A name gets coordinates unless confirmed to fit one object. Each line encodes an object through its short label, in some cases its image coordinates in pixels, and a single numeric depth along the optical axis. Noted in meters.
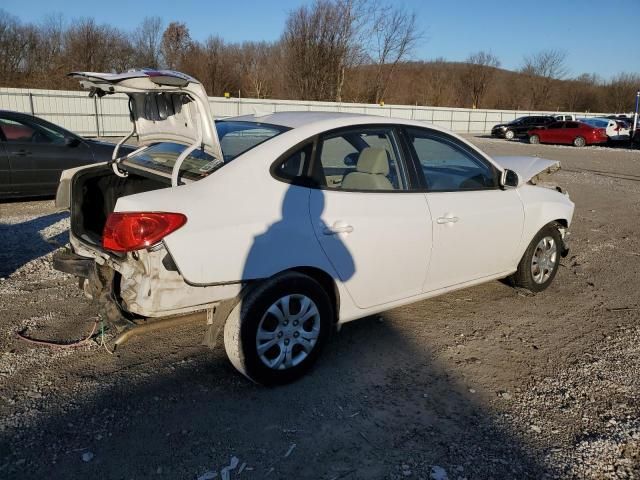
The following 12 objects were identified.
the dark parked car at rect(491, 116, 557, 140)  34.19
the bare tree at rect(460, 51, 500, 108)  69.75
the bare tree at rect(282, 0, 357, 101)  46.38
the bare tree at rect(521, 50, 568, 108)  73.38
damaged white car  3.00
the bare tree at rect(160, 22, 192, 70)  51.00
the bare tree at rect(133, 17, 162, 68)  48.53
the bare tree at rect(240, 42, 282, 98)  50.50
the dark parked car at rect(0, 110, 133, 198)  8.31
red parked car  30.00
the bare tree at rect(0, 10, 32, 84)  41.38
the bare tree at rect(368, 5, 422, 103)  52.47
